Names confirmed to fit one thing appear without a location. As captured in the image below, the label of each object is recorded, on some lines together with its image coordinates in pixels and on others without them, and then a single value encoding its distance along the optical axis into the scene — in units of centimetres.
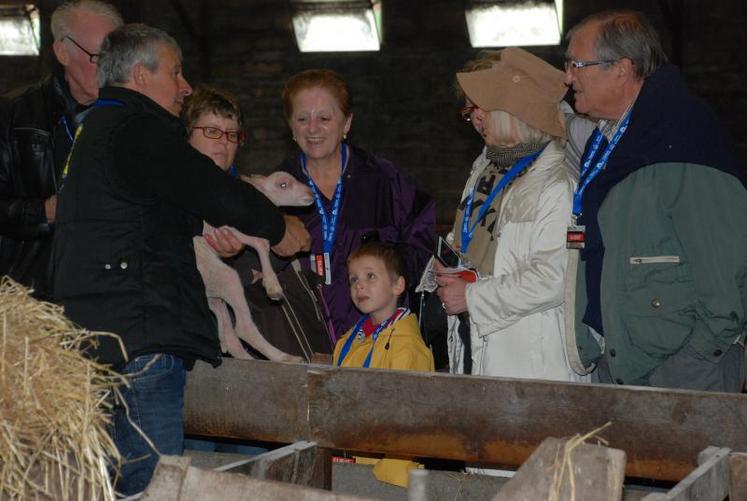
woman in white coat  367
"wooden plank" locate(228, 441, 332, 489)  274
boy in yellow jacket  412
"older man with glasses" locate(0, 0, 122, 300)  412
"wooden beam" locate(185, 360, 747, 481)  303
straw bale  218
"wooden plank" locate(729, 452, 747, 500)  259
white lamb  380
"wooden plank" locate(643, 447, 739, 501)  222
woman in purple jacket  433
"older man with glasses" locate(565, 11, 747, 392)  322
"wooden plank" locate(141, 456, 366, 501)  210
